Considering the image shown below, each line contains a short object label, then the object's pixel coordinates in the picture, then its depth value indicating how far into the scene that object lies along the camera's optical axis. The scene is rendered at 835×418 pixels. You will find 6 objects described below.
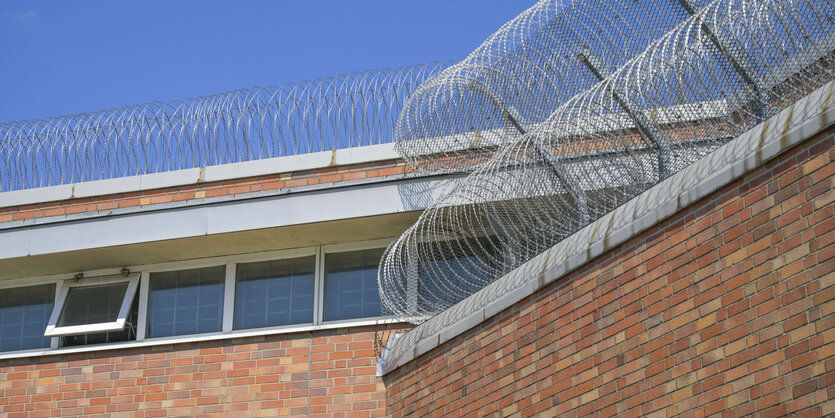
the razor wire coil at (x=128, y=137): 12.39
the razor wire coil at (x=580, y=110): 7.26
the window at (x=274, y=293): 12.59
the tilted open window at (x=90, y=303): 13.23
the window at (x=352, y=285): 12.31
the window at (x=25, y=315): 13.61
